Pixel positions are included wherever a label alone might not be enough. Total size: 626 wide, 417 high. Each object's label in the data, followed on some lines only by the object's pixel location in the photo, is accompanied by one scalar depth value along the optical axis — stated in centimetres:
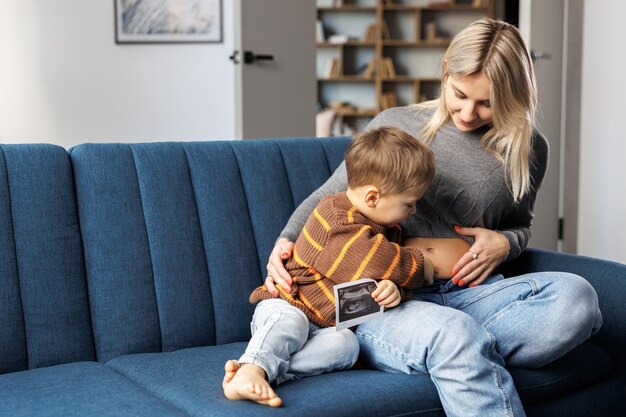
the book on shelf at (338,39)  832
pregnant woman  178
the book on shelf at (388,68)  834
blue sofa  181
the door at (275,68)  433
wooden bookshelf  835
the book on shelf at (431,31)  832
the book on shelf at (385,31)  836
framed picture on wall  482
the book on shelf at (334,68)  835
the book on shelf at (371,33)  836
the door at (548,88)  446
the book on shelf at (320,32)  830
